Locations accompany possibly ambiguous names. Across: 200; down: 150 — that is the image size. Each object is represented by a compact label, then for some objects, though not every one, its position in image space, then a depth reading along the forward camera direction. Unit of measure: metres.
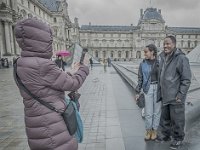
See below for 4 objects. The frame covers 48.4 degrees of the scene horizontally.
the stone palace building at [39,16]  34.91
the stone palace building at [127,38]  126.62
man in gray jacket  3.74
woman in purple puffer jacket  2.14
